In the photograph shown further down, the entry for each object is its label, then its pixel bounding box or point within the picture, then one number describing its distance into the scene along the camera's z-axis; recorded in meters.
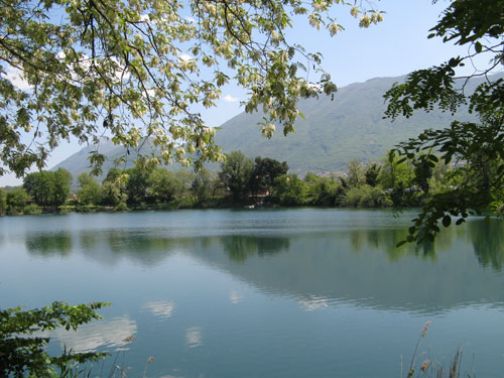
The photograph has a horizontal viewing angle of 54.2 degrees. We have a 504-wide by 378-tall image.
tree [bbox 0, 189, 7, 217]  84.78
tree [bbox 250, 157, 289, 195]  84.06
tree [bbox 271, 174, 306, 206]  82.12
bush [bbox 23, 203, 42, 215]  89.12
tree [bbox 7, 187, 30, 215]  88.06
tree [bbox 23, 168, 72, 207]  93.75
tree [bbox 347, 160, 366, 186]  73.07
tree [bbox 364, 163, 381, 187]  69.88
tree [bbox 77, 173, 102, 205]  96.00
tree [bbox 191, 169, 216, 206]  89.99
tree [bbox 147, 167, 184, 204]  90.12
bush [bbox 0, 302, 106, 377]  4.46
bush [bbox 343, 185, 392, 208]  65.44
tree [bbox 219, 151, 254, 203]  84.75
